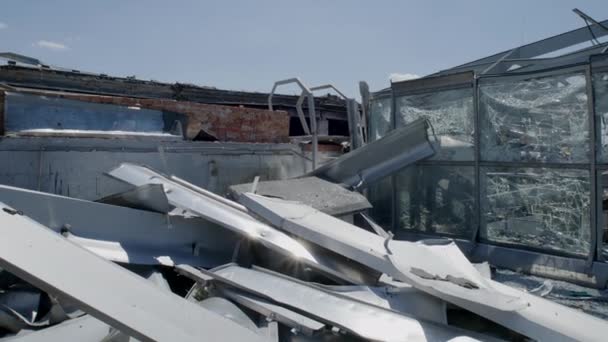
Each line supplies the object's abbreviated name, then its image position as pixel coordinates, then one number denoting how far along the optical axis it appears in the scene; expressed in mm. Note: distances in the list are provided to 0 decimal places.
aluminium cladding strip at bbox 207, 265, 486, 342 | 2133
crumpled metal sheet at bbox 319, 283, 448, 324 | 2379
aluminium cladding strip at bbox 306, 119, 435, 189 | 4953
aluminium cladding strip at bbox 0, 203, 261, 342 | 1385
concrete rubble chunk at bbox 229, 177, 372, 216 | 4125
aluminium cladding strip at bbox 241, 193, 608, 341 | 2209
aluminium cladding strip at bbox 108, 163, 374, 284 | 2910
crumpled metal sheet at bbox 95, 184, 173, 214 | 3176
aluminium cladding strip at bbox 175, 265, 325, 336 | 2266
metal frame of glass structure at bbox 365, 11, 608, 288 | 3951
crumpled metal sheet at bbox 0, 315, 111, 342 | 1932
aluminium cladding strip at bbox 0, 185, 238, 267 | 2789
